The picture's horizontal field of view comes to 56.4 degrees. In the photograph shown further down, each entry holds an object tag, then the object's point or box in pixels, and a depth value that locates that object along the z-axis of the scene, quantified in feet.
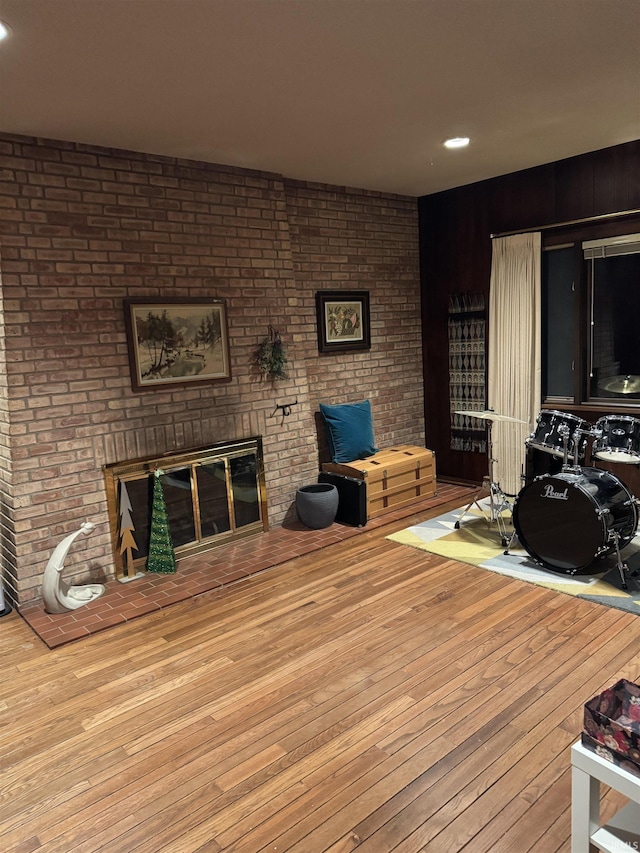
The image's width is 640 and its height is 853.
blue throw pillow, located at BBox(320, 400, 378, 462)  16.29
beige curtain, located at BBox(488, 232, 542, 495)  16.16
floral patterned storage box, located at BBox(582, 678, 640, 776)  4.65
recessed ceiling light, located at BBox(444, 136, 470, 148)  12.76
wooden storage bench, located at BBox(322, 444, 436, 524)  15.71
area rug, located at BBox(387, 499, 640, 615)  11.06
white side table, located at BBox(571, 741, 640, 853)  4.77
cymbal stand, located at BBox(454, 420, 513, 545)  13.76
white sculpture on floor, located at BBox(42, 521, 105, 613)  11.15
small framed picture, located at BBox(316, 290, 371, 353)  16.60
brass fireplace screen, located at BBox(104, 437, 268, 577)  12.60
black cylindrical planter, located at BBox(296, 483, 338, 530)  14.98
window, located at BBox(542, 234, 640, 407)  15.06
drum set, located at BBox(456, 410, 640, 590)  11.05
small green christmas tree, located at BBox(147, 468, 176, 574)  12.73
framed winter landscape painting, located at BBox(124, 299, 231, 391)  12.54
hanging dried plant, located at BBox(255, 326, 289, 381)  14.69
